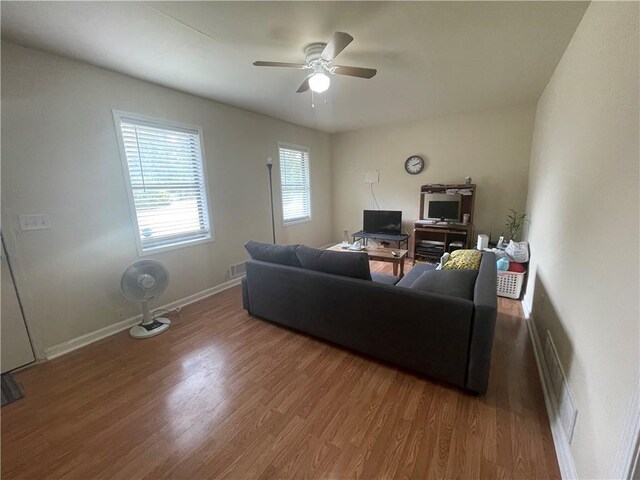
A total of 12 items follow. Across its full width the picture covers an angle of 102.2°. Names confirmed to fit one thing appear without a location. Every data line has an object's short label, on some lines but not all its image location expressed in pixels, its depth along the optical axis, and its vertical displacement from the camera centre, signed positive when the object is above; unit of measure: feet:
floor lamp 12.85 -0.17
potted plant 12.77 -1.94
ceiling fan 6.48 +3.17
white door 6.37 -3.21
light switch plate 6.52 -0.60
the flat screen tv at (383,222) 15.52 -2.04
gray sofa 5.22 -2.98
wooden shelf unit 13.48 -2.31
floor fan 7.90 -2.84
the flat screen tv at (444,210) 13.78 -1.28
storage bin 9.77 -3.76
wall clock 14.94 +1.30
